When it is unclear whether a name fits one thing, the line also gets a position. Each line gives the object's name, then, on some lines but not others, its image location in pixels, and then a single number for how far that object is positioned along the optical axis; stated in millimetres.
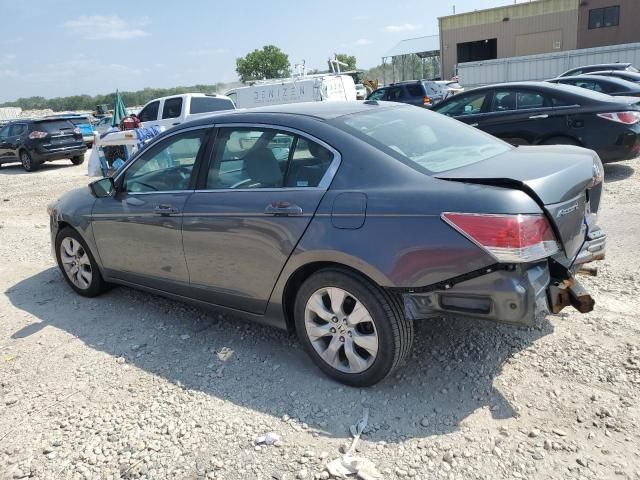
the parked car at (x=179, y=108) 13891
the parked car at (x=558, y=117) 7466
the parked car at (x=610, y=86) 10961
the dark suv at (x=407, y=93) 18891
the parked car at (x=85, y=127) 20055
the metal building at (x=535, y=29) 36219
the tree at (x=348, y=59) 76838
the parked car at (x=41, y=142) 16219
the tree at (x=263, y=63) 64375
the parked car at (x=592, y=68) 17203
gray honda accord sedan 2584
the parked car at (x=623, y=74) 14125
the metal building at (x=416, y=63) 51219
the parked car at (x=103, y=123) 22275
